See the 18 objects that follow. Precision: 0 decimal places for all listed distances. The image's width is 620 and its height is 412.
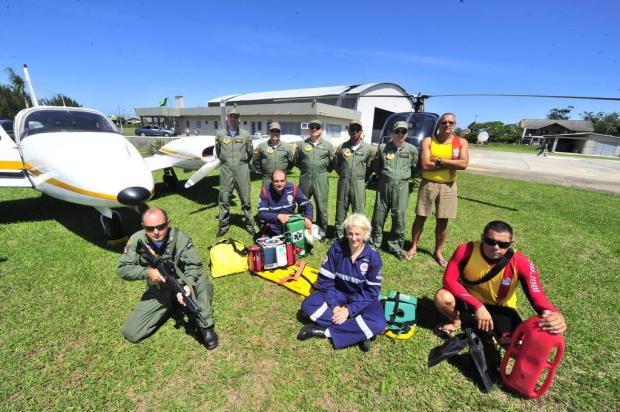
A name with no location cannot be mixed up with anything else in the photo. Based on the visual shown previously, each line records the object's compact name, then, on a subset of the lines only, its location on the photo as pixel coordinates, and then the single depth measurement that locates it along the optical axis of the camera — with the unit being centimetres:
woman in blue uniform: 282
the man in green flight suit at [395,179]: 432
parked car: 3319
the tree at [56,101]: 4810
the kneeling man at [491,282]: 237
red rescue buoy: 206
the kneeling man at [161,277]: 267
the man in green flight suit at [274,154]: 515
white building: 2595
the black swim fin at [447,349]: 249
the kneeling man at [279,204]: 450
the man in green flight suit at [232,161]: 531
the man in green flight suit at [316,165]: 485
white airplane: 407
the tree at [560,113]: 9675
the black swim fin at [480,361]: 240
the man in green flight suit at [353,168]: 459
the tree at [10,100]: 4481
